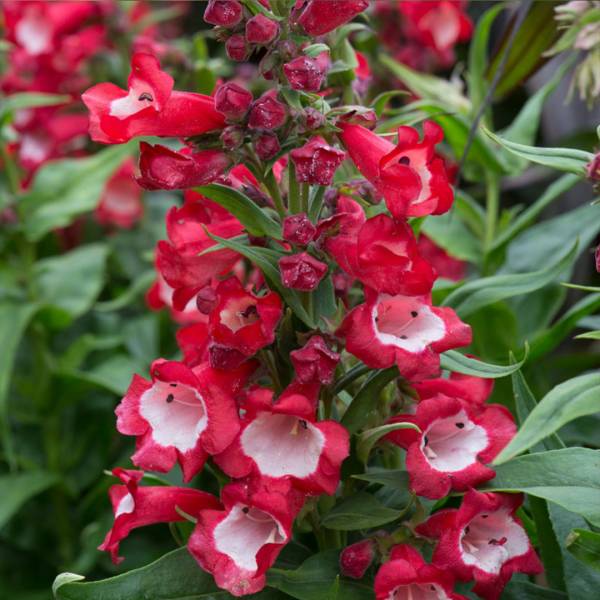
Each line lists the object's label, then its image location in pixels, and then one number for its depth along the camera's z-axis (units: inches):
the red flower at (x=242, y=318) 20.1
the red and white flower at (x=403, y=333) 19.9
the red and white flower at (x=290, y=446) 20.0
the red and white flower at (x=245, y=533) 19.8
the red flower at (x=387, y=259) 19.9
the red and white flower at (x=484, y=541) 20.2
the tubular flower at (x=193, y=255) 21.1
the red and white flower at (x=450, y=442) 20.2
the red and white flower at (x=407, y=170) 20.0
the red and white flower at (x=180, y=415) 20.2
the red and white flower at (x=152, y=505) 21.0
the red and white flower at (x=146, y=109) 20.1
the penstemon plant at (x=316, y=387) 20.0
